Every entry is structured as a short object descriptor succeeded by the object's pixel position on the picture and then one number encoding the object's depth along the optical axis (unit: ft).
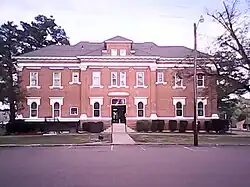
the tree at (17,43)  98.37
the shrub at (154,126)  98.98
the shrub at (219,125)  98.15
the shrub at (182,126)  99.02
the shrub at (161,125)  99.48
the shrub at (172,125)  101.81
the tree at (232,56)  73.32
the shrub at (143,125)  98.81
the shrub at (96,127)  95.50
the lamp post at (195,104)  58.93
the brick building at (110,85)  106.64
